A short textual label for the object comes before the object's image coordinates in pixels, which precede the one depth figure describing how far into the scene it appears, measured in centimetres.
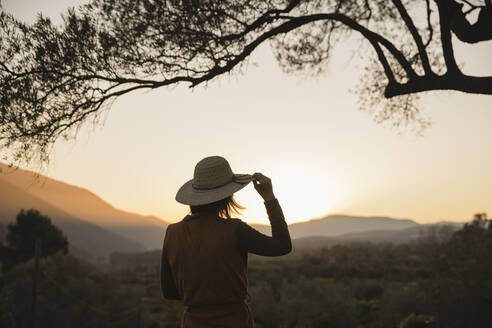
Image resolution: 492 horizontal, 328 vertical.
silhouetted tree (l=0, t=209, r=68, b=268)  3206
